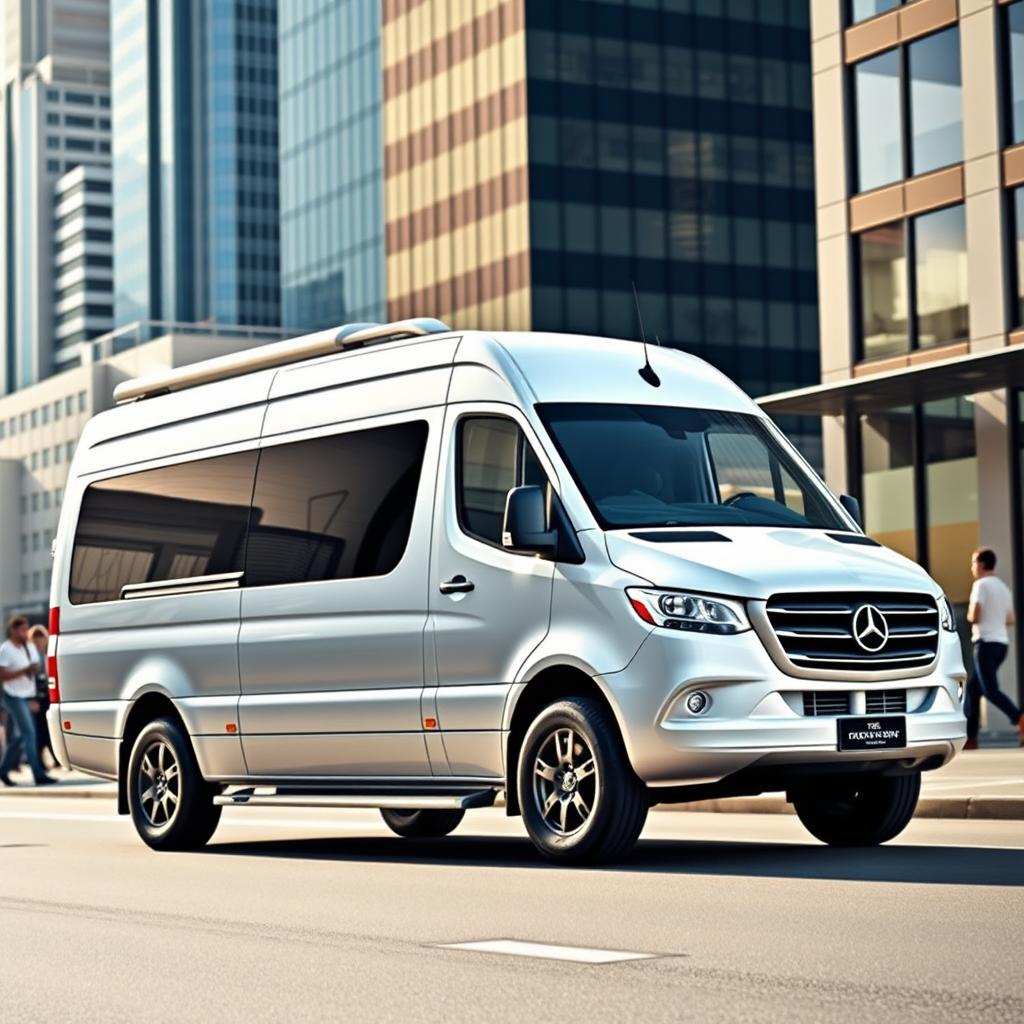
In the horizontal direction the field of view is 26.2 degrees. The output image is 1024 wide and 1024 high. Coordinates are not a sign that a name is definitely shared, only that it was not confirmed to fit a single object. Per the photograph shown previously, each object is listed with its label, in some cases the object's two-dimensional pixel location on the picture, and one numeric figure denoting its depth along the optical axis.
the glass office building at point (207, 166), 153.62
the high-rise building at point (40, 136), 181.12
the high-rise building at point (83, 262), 175.00
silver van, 9.94
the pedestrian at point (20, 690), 23.88
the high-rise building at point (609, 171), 70.12
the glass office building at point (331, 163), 88.38
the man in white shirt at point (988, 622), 20.19
